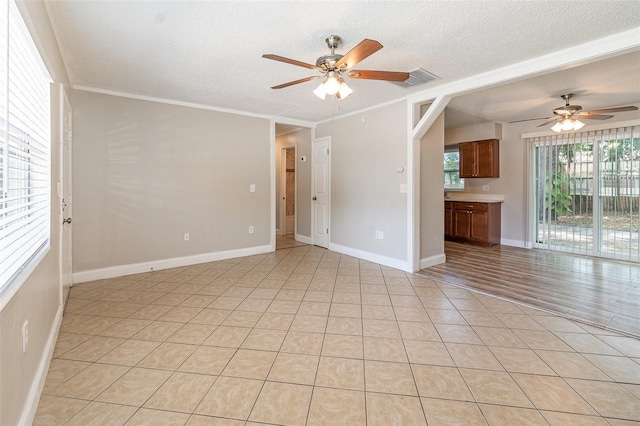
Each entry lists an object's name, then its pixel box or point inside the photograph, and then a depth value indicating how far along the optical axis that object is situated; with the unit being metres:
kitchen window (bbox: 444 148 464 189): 6.97
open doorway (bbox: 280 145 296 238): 7.17
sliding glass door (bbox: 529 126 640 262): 4.75
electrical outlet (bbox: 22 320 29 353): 1.47
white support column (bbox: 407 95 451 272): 4.02
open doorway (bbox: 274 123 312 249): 6.07
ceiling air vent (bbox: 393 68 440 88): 3.17
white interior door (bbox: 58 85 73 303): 2.75
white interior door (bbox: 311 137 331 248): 5.57
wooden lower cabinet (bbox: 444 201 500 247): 5.88
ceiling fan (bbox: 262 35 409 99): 2.42
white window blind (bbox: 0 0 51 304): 1.26
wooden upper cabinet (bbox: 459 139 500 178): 5.99
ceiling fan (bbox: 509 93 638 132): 4.09
